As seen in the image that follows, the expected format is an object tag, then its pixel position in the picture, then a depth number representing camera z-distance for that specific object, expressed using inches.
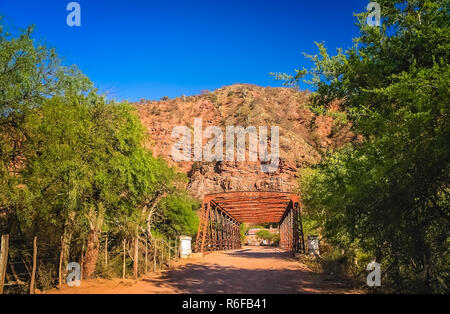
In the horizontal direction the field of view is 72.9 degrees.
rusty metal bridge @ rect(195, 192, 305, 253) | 1023.4
